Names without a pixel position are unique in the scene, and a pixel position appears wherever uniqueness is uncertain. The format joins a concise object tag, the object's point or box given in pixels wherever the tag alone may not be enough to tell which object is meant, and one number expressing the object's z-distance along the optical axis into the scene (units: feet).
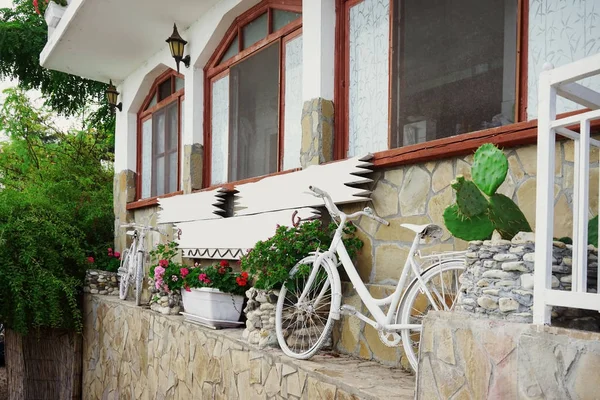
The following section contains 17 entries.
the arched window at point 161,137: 24.81
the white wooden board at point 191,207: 19.54
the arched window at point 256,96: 17.12
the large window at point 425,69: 11.10
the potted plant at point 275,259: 13.29
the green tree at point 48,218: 23.90
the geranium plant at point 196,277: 16.66
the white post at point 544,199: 6.81
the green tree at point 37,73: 38.14
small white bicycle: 22.49
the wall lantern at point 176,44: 21.22
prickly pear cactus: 7.98
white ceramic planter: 16.51
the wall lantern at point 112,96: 28.76
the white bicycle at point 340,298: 10.03
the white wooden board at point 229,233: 15.81
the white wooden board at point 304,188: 13.24
